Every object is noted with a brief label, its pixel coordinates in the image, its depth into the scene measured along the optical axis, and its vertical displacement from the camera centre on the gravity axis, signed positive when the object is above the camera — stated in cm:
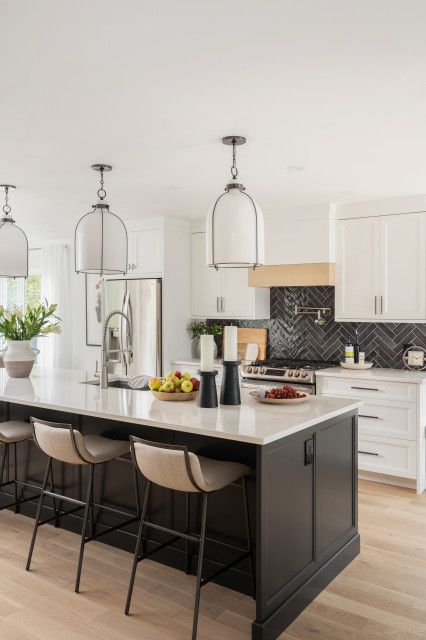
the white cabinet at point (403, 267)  473 +43
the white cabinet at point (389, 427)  443 -92
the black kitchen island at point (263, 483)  248 -89
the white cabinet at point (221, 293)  571 +24
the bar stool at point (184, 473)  241 -73
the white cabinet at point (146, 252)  582 +68
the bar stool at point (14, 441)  349 -81
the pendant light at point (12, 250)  427 +51
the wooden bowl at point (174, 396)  318 -47
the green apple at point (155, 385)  323 -41
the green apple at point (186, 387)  320 -41
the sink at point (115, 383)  410 -51
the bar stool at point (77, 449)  287 -73
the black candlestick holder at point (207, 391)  300 -41
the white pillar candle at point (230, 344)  304 -16
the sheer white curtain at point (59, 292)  702 +30
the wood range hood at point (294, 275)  509 +39
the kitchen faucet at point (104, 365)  374 -34
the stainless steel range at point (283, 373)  493 -52
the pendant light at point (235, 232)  292 +45
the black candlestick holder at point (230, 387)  309 -40
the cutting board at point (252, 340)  587 -26
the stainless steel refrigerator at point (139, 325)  577 -10
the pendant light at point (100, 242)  364 +49
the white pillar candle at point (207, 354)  300 -21
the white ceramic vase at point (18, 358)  422 -33
